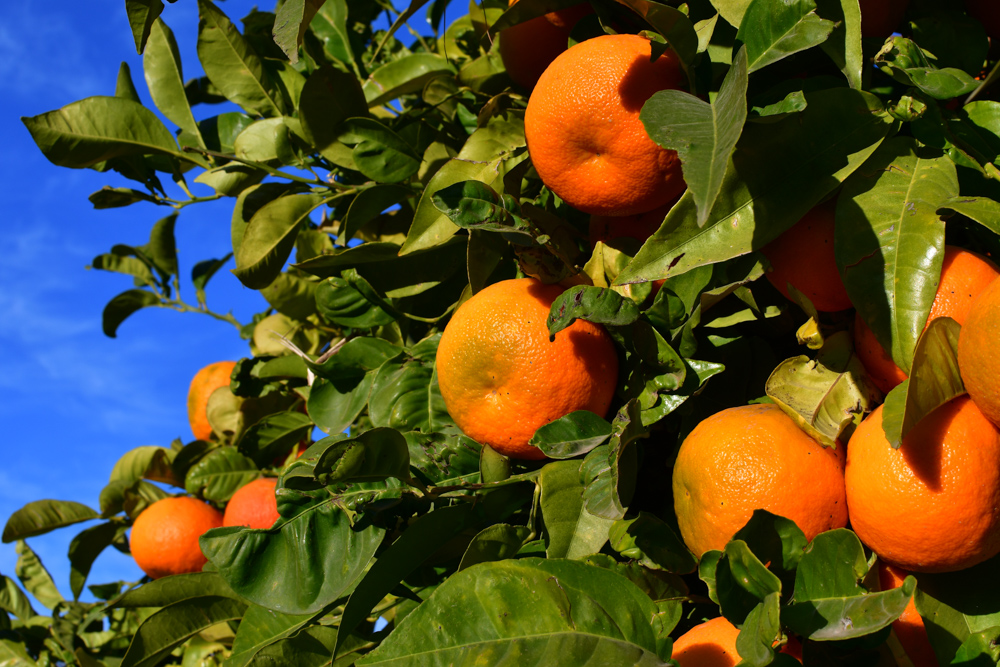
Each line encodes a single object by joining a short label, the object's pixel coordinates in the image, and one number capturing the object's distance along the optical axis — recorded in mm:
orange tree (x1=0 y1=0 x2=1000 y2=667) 698
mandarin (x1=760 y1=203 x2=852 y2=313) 733
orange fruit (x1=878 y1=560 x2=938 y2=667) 722
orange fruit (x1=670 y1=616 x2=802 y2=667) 711
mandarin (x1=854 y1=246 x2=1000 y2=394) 708
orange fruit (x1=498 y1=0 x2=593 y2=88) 837
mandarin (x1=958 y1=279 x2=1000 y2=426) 681
